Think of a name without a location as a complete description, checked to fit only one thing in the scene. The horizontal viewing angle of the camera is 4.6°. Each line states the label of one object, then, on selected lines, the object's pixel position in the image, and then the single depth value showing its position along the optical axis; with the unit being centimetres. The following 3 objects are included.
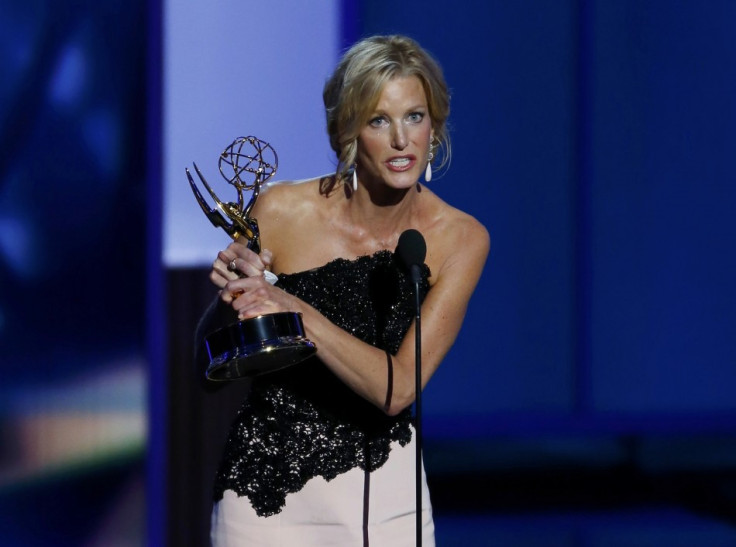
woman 1381
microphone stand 1354
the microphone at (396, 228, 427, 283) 1356
